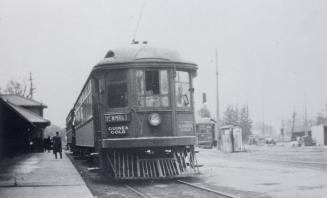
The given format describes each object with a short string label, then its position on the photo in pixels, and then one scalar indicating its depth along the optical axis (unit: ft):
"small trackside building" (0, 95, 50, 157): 63.49
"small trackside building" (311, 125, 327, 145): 163.53
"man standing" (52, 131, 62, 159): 82.94
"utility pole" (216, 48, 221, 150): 130.31
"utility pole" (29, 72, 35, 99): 233.76
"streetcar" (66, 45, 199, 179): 41.81
